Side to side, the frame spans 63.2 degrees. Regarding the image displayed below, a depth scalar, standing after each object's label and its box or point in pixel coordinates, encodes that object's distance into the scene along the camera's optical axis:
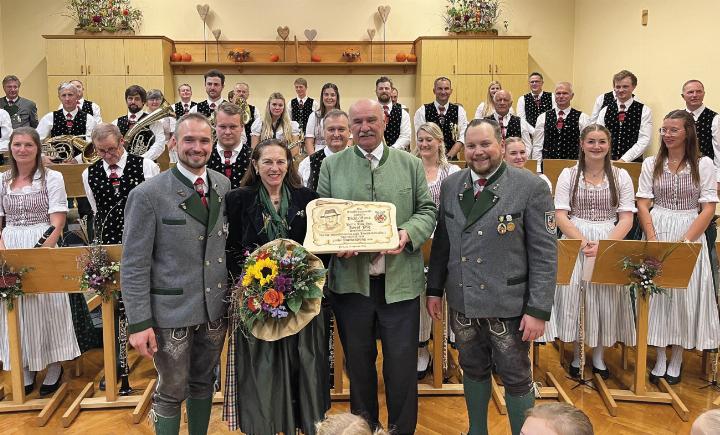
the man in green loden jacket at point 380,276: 2.83
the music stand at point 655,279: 3.73
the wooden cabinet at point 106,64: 10.09
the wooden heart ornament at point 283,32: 10.69
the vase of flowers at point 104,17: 10.18
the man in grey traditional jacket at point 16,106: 8.38
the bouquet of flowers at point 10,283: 3.68
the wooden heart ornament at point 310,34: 10.71
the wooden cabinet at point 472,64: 10.34
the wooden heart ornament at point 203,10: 10.62
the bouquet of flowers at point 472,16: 10.45
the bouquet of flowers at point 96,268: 3.67
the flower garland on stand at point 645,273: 3.73
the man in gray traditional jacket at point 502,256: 2.71
